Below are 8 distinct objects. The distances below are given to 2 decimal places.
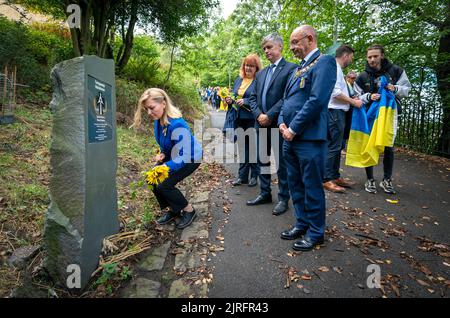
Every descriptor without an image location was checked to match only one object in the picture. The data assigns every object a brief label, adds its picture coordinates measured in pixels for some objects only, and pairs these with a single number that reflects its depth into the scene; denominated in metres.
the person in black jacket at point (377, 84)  4.75
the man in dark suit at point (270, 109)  4.05
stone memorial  2.57
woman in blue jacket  3.58
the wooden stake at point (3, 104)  6.00
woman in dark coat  5.06
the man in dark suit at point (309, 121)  2.89
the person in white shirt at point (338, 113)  4.89
